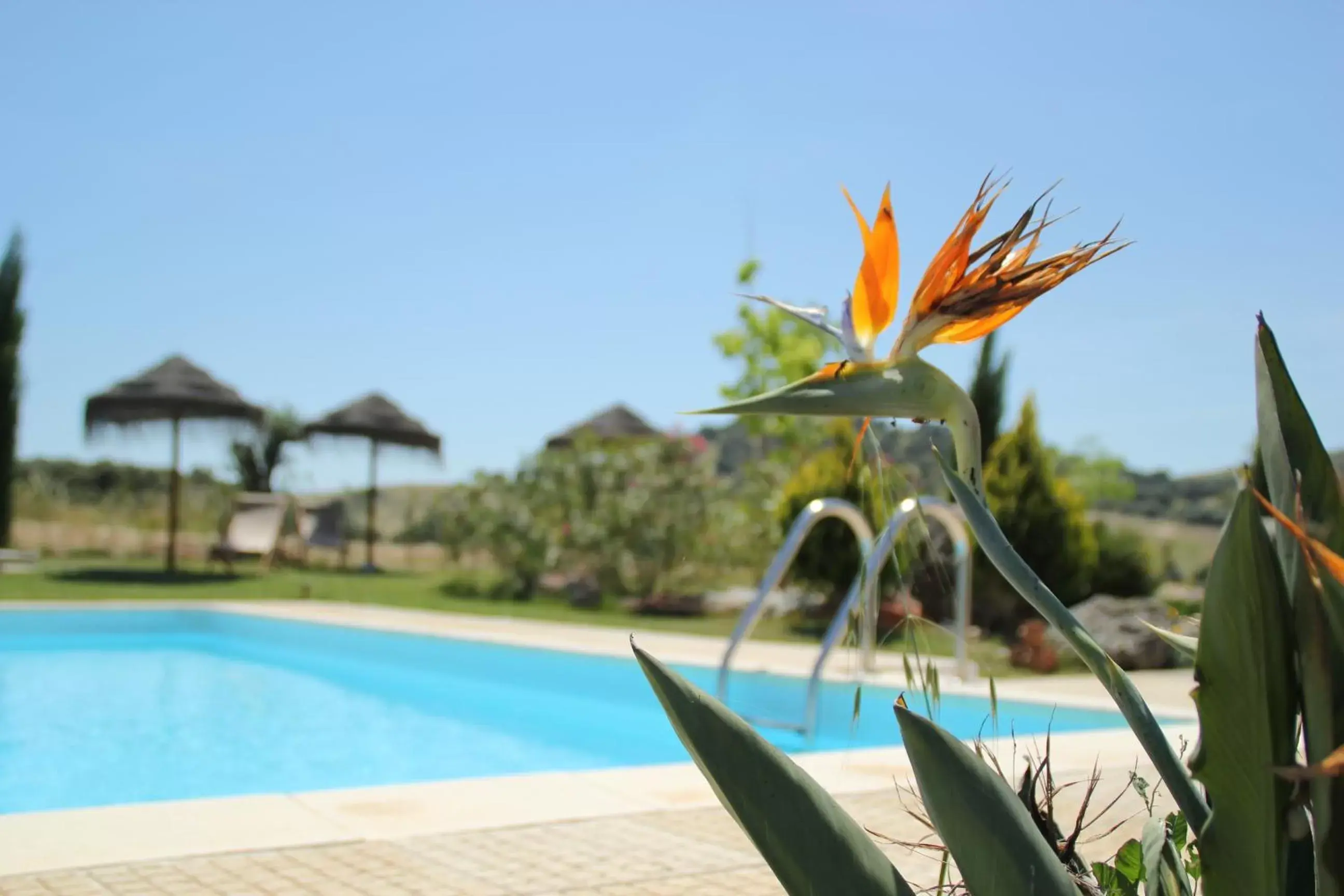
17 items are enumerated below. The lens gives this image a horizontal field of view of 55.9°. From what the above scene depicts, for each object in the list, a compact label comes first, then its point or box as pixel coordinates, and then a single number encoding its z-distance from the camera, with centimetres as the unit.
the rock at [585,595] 1612
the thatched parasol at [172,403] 1795
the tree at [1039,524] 1332
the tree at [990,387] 1814
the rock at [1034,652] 1039
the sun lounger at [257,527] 1934
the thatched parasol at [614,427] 2070
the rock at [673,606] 1543
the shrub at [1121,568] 1409
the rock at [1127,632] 1054
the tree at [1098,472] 3225
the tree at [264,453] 2467
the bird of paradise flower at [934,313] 123
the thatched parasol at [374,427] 2148
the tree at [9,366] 1988
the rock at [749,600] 1494
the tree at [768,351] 2219
